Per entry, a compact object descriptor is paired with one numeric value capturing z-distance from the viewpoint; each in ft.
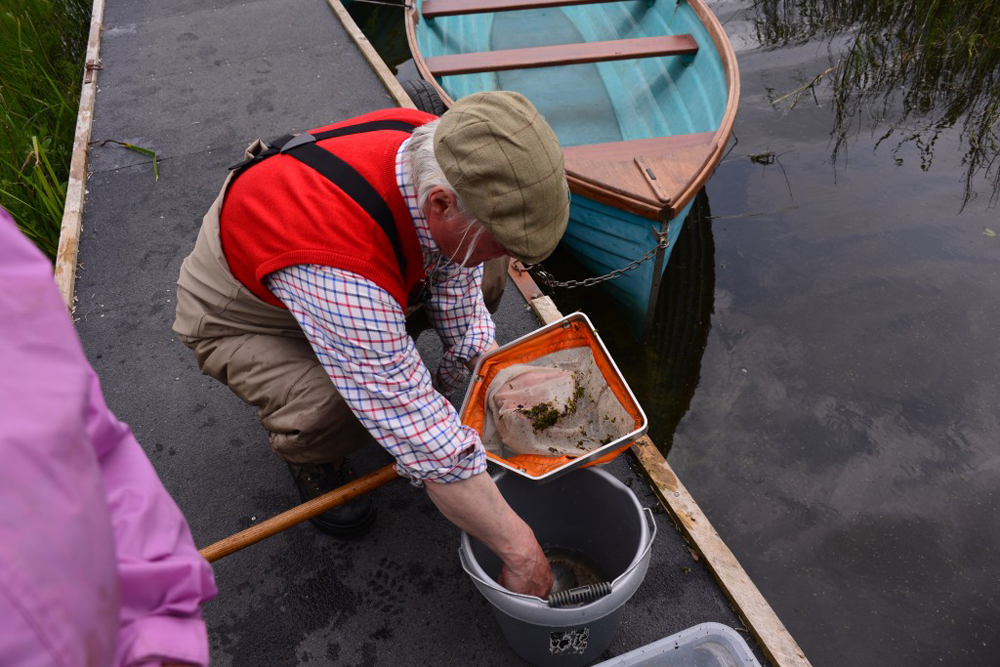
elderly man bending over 4.96
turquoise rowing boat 11.34
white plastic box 5.41
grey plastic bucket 5.44
